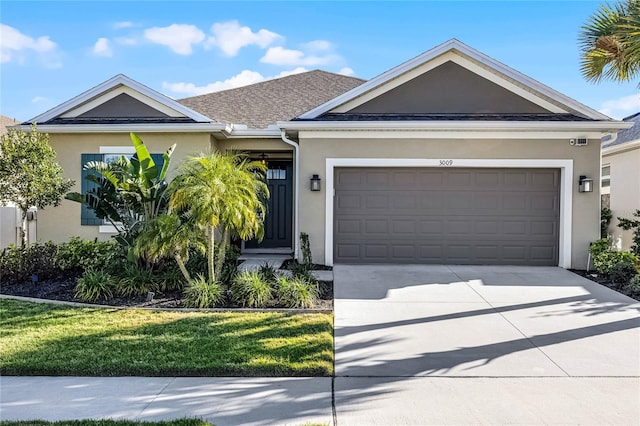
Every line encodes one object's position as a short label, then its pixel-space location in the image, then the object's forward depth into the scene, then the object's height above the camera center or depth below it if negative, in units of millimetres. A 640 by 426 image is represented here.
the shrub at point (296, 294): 6586 -1443
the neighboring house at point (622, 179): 12148 +946
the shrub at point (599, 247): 9310 -887
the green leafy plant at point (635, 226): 9684 -464
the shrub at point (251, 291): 6613 -1409
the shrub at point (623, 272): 8406 -1315
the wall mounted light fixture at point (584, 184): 9594 +590
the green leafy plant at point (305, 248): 9698 -987
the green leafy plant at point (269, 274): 7405 -1256
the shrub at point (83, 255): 8609 -1062
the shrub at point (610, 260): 8598 -1114
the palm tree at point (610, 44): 7832 +3404
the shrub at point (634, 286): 7520 -1479
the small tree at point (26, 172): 8156 +703
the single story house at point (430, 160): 9797 +1179
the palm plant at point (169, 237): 6832 -518
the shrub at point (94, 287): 7035 -1439
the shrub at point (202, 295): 6656 -1473
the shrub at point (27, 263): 8273 -1195
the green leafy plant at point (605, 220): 13094 -367
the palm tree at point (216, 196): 6695 +193
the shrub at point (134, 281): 7254 -1369
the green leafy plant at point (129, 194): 7602 +241
